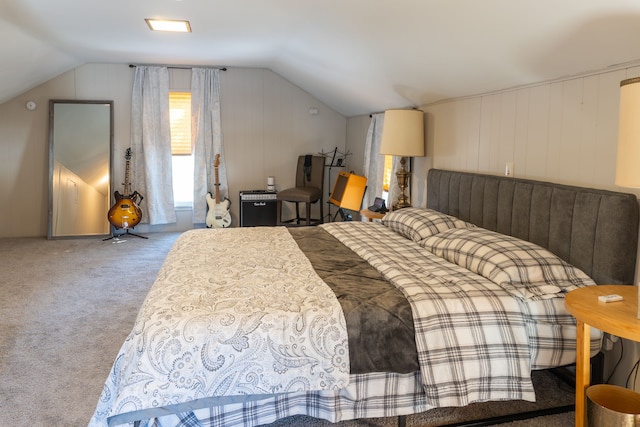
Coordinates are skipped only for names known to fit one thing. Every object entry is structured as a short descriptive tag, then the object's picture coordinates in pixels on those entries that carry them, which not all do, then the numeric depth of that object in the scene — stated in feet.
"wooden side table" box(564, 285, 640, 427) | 5.12
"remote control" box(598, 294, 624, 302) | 5.72
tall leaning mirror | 19.19
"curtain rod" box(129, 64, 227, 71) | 19.99
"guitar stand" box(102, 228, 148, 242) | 19.61
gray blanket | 6.10
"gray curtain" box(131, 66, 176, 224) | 20.08
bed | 5.64
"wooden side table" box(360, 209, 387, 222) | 14.22
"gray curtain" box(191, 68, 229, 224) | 20.57
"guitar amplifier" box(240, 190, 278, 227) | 20.43
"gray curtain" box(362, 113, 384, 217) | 16.84
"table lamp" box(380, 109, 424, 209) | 12.93
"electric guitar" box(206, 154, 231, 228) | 20.36
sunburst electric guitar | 19.01
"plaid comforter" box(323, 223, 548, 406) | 6.21
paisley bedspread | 5.49
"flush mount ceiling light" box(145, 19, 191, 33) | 13.25
